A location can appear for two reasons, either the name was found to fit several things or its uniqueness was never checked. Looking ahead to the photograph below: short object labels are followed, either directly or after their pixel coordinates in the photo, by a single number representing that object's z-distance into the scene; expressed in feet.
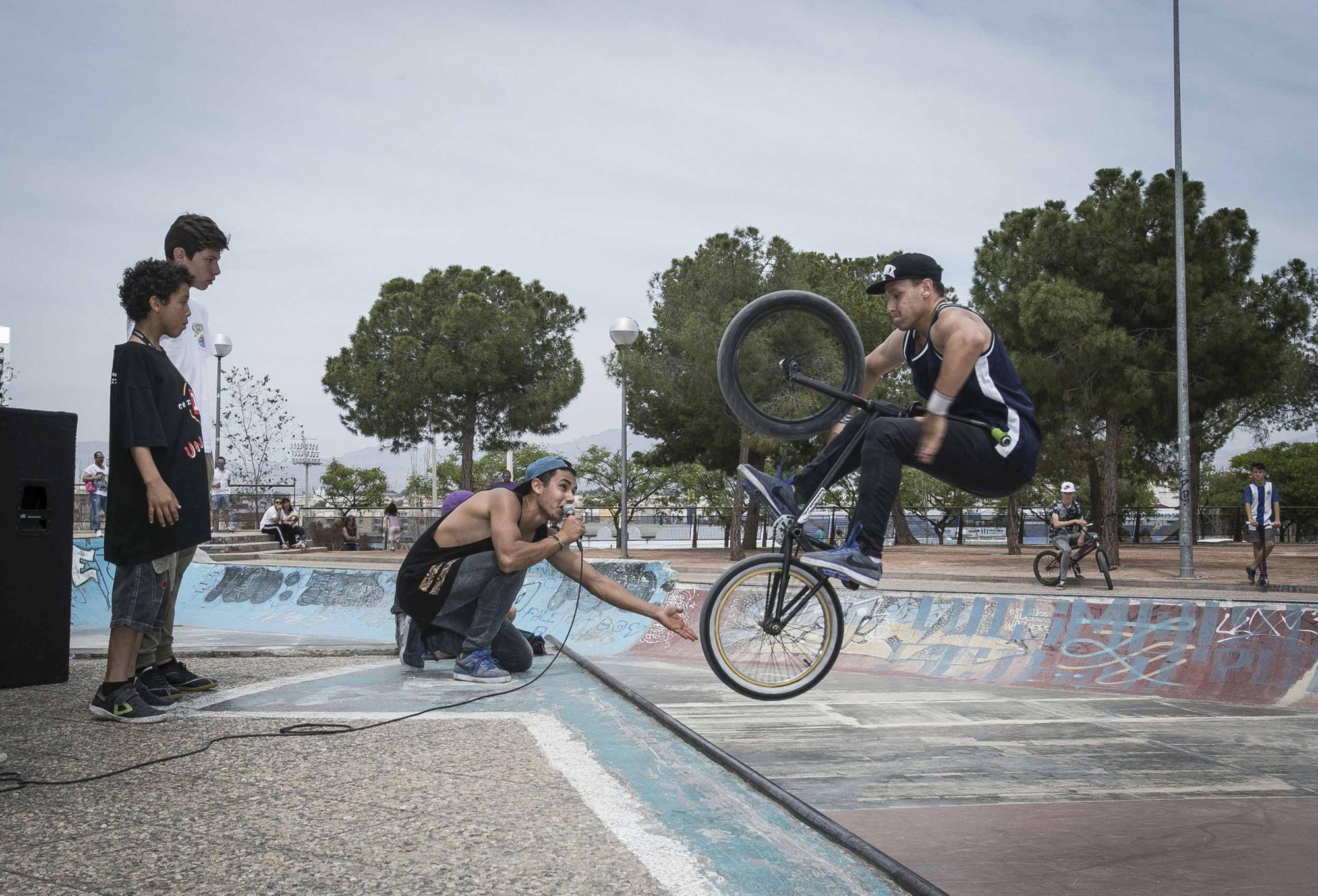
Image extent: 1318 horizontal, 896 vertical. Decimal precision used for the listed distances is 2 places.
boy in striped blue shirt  56.34
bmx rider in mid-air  12.46
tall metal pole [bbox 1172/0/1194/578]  39.51
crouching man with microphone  21.85
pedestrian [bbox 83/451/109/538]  72.72
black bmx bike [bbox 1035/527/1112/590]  60.54
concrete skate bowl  28.78
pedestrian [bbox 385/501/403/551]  111.24
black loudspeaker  21.90
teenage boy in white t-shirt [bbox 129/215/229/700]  20.30
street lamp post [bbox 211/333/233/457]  83.87
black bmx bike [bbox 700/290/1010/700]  13.44
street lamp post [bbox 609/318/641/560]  64.80
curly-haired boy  18.22
